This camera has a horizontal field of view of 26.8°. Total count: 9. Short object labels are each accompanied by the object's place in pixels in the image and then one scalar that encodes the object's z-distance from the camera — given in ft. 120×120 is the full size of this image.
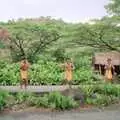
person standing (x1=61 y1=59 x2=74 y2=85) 42.55
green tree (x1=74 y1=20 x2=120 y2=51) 46.66
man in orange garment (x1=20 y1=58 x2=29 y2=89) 41.81
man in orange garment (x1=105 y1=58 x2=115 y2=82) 43.93
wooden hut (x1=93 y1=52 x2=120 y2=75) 56.79
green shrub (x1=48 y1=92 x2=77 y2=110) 36.90
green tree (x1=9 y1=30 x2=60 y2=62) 53.84
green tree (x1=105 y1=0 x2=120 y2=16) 49.07
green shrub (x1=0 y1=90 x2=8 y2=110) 36.51
